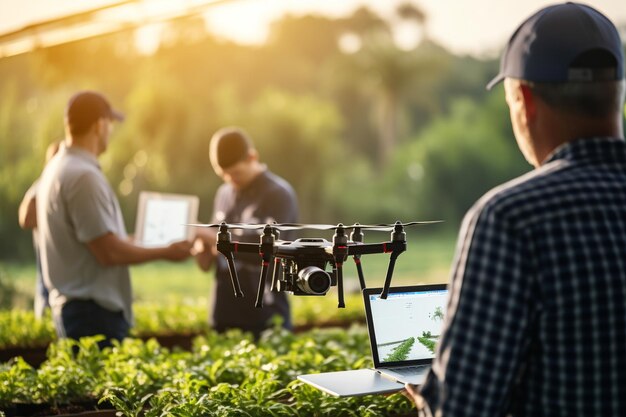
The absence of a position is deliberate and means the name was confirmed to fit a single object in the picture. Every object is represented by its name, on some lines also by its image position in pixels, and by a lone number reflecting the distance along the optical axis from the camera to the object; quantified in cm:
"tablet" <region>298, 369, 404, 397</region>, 242
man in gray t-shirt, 406
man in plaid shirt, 138
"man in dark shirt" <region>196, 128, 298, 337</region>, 508
